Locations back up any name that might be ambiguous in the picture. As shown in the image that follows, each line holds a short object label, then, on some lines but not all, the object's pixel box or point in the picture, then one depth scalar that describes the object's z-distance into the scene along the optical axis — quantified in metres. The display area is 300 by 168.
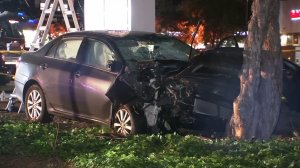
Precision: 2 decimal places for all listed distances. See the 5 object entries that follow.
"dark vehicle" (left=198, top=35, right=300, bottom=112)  8.04
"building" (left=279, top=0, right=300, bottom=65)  28.39
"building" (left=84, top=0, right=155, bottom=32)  12.51
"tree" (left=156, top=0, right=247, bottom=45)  27.89
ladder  13.45
